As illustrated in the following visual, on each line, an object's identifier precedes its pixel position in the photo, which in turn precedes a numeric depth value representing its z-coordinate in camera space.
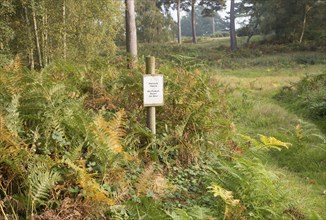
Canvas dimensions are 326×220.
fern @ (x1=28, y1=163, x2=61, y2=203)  3.04
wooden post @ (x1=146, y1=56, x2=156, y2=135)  4.73
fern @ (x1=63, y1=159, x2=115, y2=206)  3.12
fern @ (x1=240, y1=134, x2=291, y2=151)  4.67
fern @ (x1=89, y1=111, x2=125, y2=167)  3.63
